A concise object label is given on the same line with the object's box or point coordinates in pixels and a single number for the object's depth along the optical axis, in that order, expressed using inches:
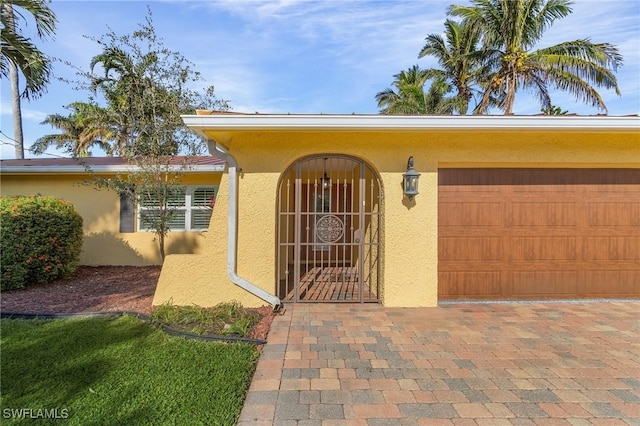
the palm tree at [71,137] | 858.1
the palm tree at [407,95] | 760.3
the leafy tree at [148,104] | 243.9
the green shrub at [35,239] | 242.4
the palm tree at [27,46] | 224.2
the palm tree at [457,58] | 737.0
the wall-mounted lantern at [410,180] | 209.1
